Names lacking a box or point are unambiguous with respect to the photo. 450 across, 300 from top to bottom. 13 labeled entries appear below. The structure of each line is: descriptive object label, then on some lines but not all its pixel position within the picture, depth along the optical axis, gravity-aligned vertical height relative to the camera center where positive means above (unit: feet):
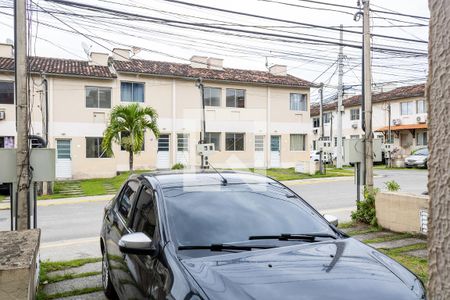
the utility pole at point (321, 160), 78.42 -2.96
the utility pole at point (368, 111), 29.33 +2.47
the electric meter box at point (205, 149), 60.44 -0.50
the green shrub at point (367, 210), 27.25 -4.47
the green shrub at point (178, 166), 73.93 -3.70
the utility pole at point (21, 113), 17.46 +1.44
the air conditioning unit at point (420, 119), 110.46 +7.02
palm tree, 70.18 +3.28
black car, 8.18 -2.59
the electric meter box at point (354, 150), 29.53 -0.37
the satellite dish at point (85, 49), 76.42 +19.19
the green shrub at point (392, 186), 27.53 -2.83
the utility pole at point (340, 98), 86.77 +10.55
